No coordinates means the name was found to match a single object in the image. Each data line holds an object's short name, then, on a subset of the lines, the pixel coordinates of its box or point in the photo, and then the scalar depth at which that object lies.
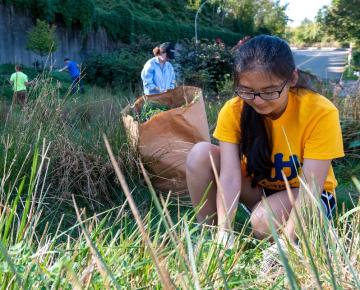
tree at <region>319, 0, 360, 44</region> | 21.02
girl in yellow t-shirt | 1.71
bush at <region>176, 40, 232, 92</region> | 10.10
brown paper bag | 3.06
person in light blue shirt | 5.37
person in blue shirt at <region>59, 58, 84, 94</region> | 11.52
